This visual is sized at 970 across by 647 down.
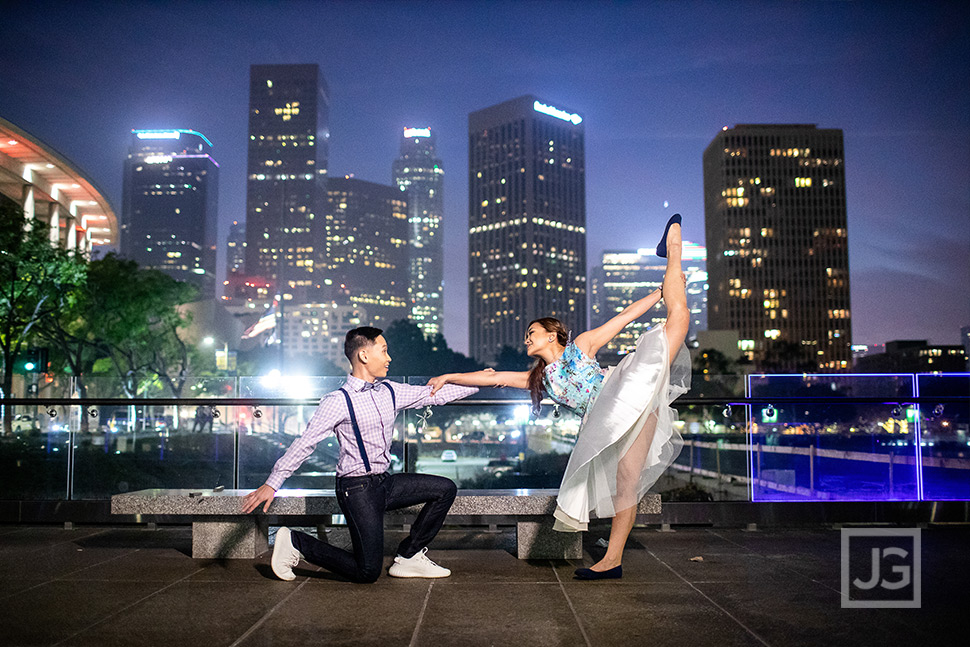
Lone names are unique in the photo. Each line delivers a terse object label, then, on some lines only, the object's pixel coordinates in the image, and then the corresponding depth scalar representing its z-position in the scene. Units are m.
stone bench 5.54
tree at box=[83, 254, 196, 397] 38.47
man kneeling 4.88
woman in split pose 4.88
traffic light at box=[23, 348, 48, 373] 19.58
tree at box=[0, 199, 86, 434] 29.19
